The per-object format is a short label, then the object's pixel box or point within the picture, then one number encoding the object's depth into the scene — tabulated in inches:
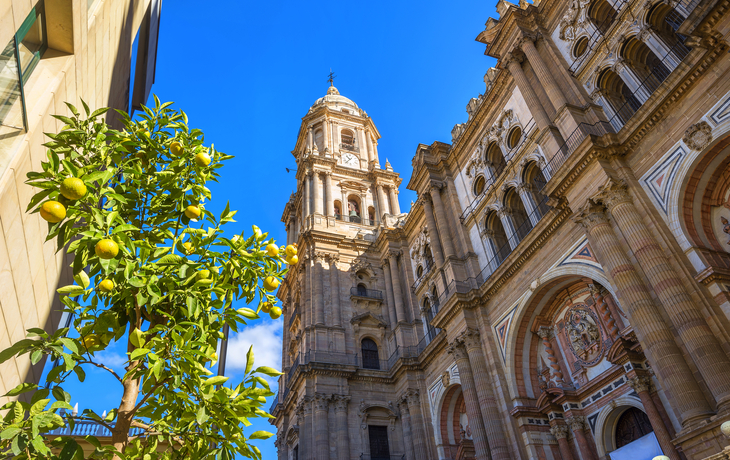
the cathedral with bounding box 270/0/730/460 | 468.8
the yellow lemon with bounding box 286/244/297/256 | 210.7
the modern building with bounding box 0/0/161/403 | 173.0
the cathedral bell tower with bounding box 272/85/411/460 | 999.6
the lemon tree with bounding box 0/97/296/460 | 129.6
